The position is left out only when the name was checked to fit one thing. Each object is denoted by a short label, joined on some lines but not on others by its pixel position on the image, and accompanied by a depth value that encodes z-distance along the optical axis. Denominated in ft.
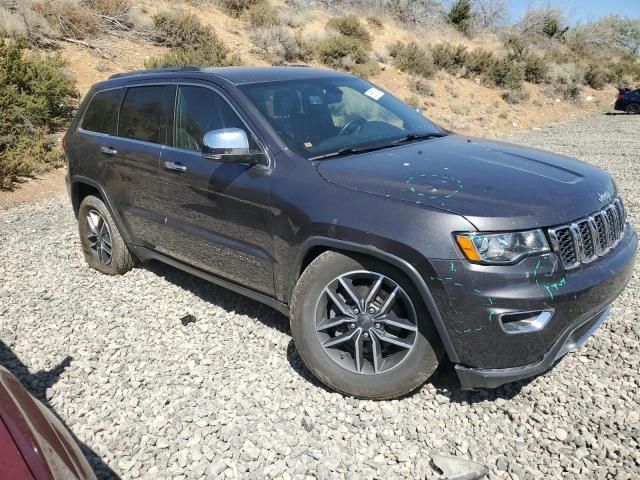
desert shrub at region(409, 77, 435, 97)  69.10
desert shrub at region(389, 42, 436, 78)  75.15
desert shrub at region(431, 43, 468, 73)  81.66
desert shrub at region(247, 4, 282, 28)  70.38
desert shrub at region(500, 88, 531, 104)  77.36
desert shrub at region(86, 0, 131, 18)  56.44
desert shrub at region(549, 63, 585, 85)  91.91
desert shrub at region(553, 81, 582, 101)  88.17
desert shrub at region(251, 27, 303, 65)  64.95
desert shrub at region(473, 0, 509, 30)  126.41
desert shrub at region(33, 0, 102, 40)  51.24
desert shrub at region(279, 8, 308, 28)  77.17
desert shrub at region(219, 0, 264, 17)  72.69
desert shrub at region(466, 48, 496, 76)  83.35
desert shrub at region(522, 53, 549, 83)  90.48
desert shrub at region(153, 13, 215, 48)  57.11
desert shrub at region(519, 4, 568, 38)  128.26
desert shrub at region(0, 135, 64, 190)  30.09
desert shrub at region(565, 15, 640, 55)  134.32
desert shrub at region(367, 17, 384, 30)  92.38
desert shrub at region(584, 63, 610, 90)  99.91
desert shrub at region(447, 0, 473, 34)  113.80
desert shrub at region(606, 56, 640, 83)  106.93
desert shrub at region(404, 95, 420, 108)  63.39
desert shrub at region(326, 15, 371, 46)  79.82
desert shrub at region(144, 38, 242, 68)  47.52
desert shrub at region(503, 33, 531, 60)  94.94
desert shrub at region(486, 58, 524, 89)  80.59
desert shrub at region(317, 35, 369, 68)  69.26
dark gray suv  8.63
